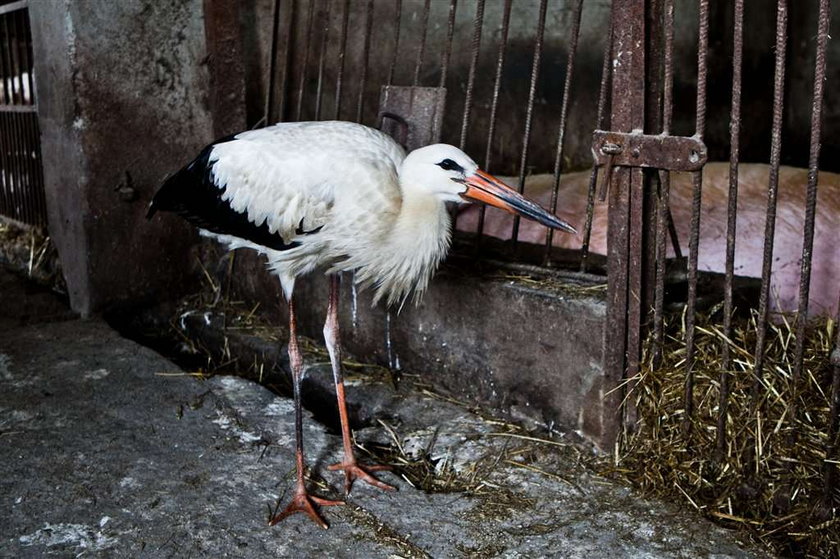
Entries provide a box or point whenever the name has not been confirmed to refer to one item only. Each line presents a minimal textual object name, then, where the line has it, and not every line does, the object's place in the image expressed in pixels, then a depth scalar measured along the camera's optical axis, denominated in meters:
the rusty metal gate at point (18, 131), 5.38
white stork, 2.83
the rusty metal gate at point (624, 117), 2.60
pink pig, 3.72
